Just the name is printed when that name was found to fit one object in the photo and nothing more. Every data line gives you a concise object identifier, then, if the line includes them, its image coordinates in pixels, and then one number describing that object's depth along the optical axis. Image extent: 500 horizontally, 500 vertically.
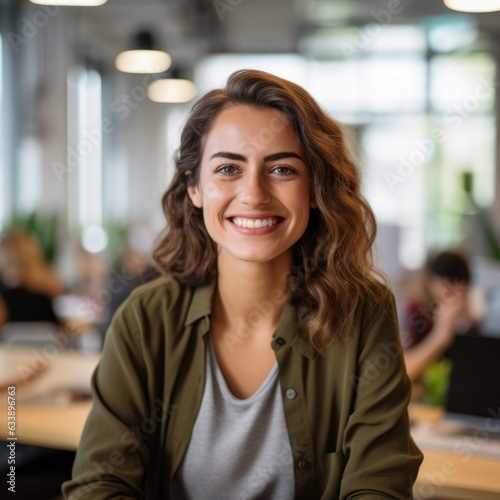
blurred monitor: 2.46
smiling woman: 1.53
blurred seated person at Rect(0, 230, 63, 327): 4.54
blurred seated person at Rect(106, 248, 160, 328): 2.28
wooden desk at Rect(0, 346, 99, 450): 2.43
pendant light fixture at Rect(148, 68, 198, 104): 6.87
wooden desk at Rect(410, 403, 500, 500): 1.98
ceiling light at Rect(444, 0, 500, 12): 3.57
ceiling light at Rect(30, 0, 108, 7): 3.56
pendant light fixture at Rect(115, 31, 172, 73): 5.59
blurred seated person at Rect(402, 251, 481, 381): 3.16
